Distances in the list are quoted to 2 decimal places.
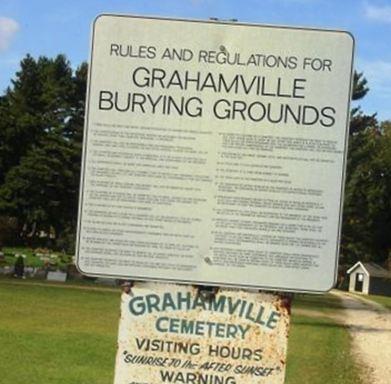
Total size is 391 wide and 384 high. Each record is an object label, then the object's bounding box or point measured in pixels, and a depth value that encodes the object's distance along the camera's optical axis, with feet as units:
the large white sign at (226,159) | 13.17
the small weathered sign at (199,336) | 13.57
